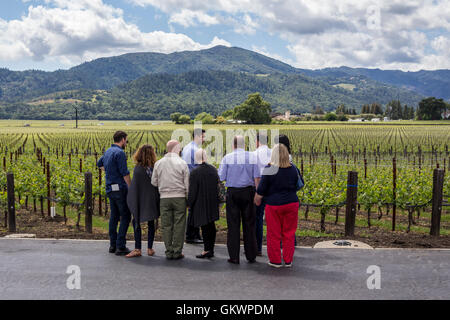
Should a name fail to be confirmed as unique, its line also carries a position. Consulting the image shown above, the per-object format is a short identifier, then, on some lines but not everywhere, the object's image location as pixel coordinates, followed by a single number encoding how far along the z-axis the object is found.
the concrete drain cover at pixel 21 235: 9.23
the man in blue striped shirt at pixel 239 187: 7.37
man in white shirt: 7.61
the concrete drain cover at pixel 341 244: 8.21
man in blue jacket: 7.71
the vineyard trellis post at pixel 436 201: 9.37
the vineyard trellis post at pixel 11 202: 10.30
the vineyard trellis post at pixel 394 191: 11.10
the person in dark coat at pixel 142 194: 7.64
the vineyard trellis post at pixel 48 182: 12.78
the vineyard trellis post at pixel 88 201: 9.98
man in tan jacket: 7.49
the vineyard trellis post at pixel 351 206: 9.53
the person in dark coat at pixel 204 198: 7.56
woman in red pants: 6.99
